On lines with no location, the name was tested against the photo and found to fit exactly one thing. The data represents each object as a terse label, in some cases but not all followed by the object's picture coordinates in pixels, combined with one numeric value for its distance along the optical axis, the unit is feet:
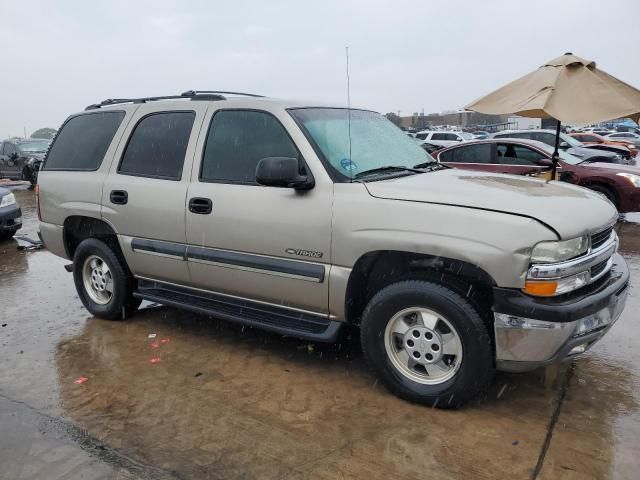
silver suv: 9.71
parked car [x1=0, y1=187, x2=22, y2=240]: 28.38
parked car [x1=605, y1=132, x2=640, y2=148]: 114.56
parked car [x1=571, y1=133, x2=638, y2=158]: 83.92
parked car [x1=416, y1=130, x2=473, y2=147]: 82.74
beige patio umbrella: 18.53
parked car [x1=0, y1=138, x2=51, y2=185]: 57.21
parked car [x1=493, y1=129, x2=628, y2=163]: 45.75
